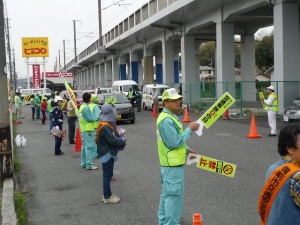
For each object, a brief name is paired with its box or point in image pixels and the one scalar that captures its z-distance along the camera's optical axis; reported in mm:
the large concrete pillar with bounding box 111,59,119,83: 64825
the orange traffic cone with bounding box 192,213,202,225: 4539
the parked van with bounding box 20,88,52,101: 52312
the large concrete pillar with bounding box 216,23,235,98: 29156
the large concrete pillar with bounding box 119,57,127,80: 61438
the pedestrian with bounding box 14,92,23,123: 26438
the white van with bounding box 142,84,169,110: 32406
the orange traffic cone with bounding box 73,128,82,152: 14476
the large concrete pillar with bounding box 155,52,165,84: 56906
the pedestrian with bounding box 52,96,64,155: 14430
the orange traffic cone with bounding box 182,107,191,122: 22919
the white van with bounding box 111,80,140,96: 37656
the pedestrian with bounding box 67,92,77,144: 15625
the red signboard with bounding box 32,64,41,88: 70125
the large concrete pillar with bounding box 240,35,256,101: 36781
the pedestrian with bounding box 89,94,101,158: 11070
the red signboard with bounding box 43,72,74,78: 76669
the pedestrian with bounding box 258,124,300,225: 2971
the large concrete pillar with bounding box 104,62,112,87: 71000
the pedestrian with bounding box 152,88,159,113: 30319
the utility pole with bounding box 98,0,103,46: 51081
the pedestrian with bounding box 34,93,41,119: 28734
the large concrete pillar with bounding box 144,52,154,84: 47750
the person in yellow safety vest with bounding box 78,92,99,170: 10852
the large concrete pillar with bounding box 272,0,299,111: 21797
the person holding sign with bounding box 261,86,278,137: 15959
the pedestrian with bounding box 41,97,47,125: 25386
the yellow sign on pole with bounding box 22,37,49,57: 64812
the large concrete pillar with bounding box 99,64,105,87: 78688
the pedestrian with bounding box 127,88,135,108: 32250
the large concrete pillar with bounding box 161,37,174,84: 41031
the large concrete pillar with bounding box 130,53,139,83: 55750
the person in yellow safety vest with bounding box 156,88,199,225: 5207
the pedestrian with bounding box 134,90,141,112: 32969
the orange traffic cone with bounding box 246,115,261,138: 16047
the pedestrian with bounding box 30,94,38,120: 28622
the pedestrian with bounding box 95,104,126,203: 7750
